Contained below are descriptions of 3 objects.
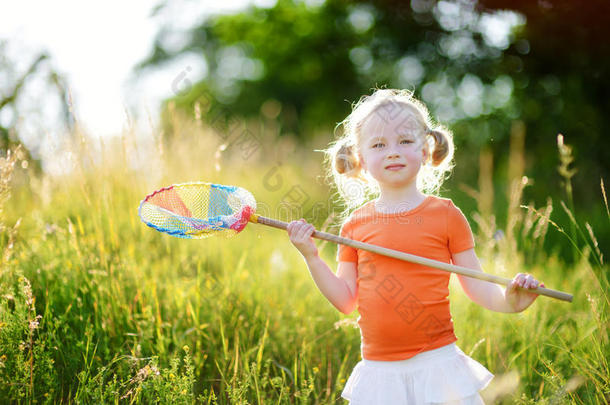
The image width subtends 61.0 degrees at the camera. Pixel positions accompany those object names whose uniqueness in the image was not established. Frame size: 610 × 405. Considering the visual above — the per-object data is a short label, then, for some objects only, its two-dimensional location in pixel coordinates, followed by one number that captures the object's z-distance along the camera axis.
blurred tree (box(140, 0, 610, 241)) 7.13
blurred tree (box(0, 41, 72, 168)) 3.93
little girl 2.01
